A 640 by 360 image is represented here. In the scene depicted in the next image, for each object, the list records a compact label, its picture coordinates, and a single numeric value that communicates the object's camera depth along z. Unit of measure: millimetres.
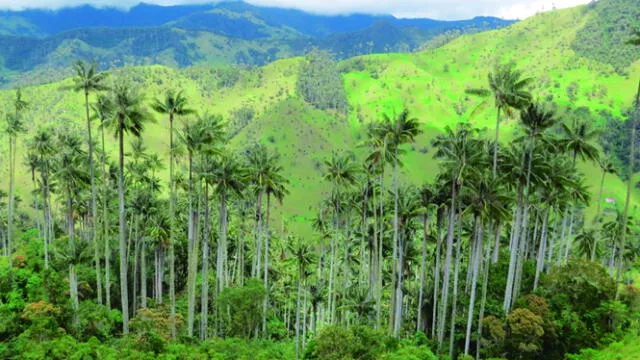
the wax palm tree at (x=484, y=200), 47469
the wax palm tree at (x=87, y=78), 52281
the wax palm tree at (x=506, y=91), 47438
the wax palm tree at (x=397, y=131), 53312
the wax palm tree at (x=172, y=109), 52000
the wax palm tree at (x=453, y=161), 46938
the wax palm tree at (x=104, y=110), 49969
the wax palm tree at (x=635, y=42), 43188
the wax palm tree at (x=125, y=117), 49375
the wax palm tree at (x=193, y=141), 51156
